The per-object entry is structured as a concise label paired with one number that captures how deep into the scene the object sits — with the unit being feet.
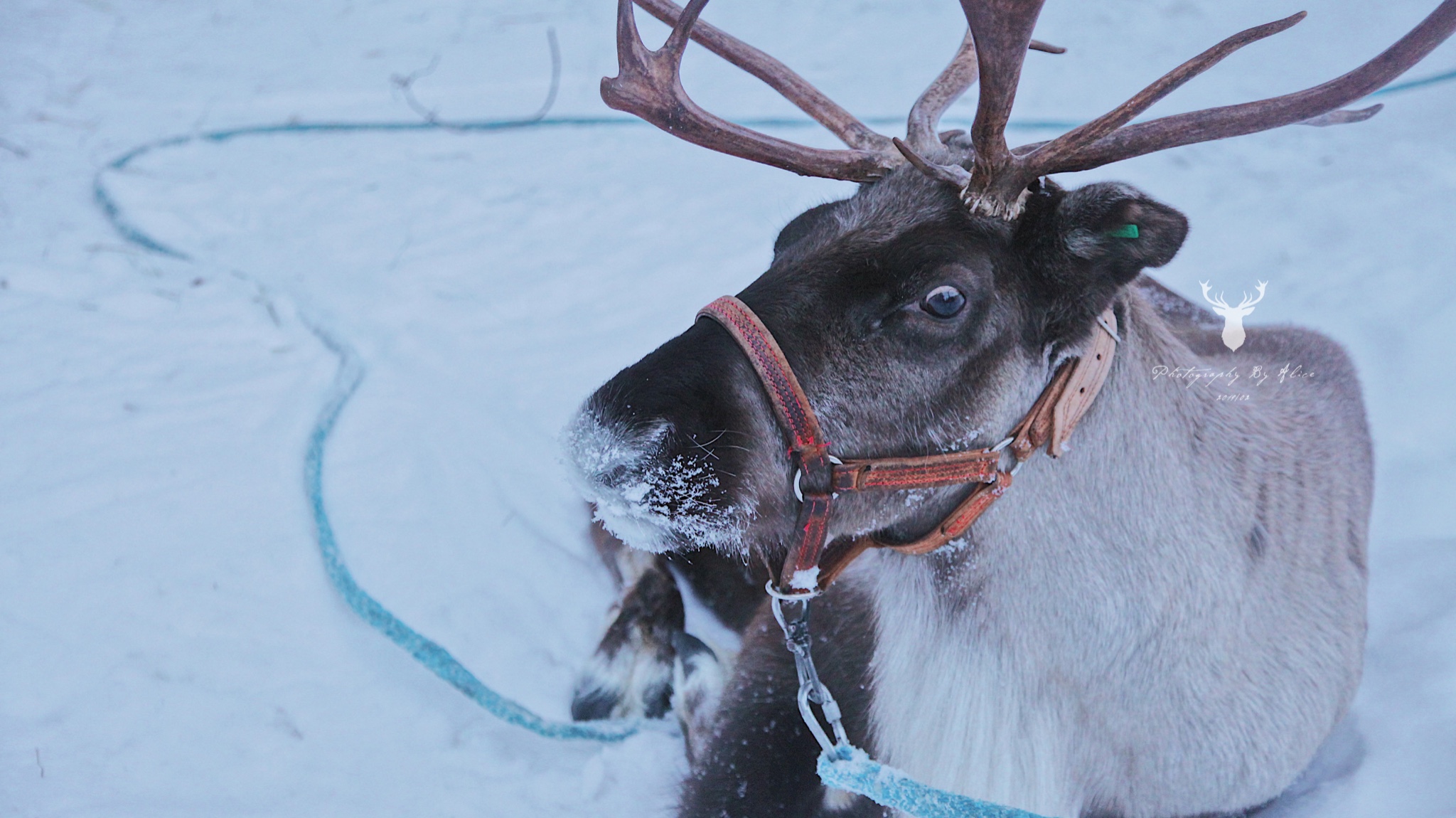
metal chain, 5.52
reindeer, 4.77
